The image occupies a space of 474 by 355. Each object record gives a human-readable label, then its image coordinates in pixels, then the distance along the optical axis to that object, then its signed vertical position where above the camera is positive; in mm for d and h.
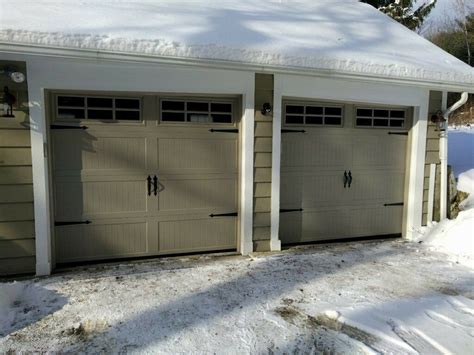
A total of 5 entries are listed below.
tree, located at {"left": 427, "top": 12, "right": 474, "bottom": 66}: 17297 +5467
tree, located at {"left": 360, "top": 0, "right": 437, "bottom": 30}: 11805 +4646
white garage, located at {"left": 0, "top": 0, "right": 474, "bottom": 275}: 3750 +308
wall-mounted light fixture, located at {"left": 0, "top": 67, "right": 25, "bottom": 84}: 3567 +739
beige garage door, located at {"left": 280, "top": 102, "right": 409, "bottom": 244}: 4918 -189
